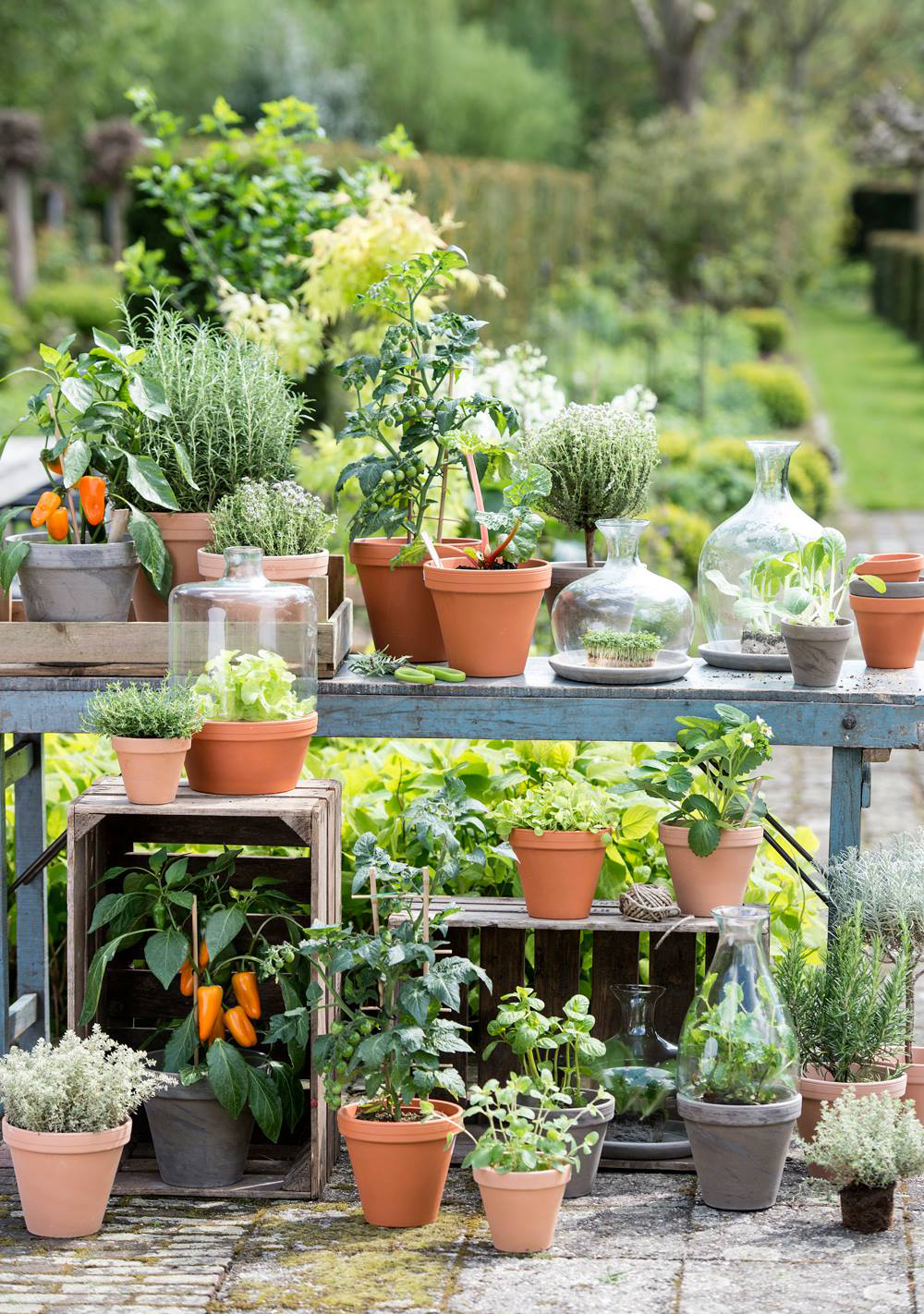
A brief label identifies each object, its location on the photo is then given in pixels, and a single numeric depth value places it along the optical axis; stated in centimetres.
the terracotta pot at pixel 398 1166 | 543
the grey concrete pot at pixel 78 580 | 592
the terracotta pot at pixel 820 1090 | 583
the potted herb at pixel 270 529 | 599
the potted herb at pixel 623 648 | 604
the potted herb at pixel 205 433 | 618
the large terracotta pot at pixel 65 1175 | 536
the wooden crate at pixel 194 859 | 567
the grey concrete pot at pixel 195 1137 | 575
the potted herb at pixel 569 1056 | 556
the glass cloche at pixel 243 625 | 582
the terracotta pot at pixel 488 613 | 589
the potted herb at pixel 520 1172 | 526
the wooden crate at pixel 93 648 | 595
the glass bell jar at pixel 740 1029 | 551
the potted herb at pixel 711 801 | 570
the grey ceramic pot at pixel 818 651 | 582
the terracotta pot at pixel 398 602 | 622
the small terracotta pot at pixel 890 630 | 604
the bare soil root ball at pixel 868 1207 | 540
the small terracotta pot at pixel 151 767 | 552
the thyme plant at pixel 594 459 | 639
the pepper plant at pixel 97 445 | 588
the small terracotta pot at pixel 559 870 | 582
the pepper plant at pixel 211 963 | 571
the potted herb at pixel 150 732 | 551
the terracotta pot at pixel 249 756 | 565
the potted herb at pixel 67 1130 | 537
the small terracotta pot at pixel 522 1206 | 526
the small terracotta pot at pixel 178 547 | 618
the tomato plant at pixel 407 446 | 617
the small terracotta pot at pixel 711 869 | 588
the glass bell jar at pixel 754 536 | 625
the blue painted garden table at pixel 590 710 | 584
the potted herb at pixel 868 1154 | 531
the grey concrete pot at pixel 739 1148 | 548
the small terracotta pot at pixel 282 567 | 598
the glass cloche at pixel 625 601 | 609
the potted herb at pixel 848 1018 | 586
